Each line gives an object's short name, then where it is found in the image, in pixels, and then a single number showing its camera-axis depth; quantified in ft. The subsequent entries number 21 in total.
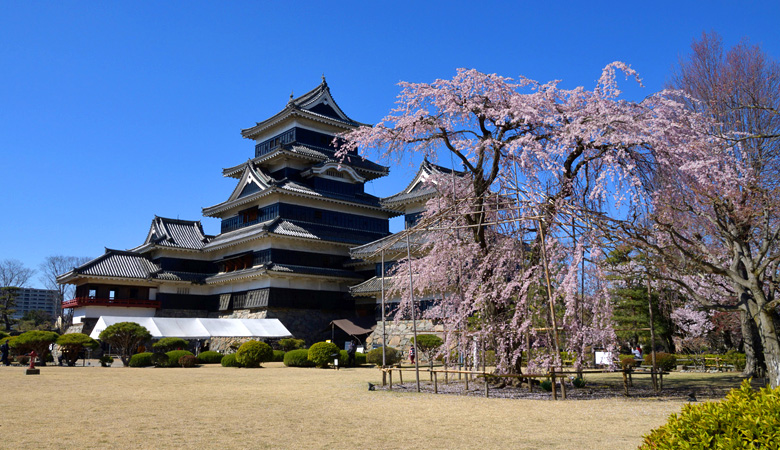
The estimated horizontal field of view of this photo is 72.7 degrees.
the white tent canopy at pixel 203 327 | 97.71
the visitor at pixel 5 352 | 90.74
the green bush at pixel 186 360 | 87.30
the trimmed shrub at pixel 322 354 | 87.15
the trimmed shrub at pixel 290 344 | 107.55
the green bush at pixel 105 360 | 88.84
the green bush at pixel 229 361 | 90.22
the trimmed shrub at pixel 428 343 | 87.04
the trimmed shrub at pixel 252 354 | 87.92
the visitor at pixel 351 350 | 93.71
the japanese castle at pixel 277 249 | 123.95
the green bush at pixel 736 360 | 74.23
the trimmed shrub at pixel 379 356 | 92.11
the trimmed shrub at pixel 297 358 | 89.45
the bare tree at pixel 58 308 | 140.91
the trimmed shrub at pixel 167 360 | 88.03
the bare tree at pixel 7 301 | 161.58
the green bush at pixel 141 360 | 87.87
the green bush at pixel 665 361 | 75.97
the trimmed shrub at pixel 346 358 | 90.30
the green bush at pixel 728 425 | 13.50
